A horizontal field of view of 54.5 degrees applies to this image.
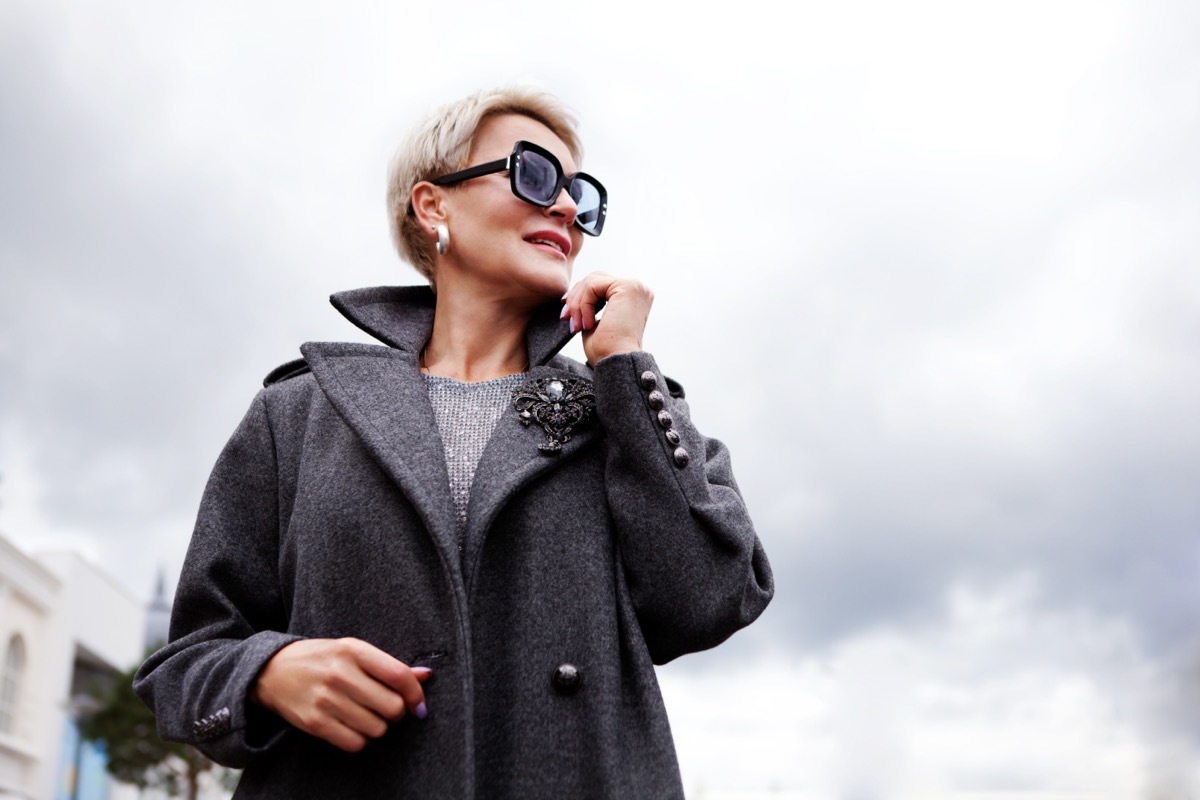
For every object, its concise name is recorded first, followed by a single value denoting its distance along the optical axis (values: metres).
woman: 2.05
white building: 26.06
